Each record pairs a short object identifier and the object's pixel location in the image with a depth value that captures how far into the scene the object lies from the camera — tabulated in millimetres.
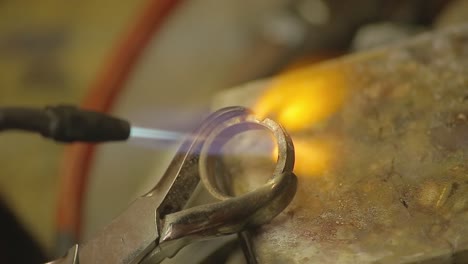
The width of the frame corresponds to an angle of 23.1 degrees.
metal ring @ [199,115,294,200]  277
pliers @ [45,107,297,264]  272
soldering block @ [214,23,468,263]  278
